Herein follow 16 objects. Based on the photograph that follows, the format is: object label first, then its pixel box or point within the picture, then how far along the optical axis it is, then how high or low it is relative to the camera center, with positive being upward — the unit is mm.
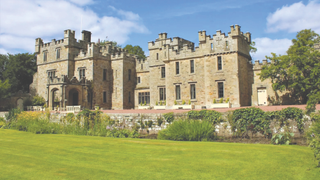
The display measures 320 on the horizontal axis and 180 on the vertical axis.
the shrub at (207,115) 14719 -404
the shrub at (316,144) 6746 -964
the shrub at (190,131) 13141 -1160
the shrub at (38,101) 35900 +1128
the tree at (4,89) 37506 +2963
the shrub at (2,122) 22503 -1072
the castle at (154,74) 26578 +4116
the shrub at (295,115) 12781 -385
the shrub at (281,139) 10736 -1307
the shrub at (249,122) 13320 -733
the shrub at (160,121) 16547 -792
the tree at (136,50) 54094 +12042
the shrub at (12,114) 22736 -389
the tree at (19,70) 44875 +6727
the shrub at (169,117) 16078 -536
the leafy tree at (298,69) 21922 +3314
